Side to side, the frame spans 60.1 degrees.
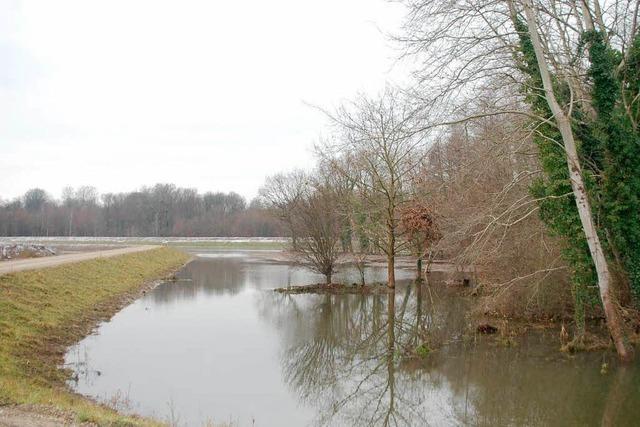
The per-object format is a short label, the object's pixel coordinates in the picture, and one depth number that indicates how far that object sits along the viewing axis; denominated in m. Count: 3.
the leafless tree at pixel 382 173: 24.00
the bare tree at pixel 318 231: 27.09
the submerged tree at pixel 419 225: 25.47
